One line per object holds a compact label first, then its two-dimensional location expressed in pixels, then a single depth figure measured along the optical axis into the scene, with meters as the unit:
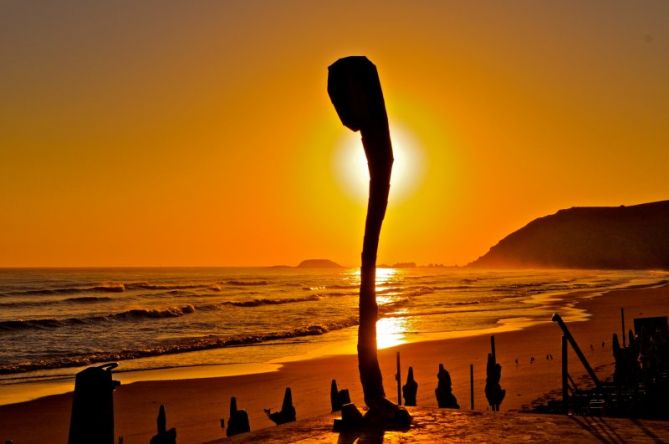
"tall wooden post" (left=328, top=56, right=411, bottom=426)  8.98
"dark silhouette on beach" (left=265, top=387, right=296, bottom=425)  13.27
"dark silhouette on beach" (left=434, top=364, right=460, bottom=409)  14.45
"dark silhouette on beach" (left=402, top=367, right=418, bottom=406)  14.93
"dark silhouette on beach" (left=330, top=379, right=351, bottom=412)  11.87
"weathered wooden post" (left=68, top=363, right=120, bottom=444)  6.30
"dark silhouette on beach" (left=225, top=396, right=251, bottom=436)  12.02
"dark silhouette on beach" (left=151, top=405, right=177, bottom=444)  11.08
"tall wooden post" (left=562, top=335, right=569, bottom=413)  10.70
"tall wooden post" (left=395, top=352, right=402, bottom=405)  14.30
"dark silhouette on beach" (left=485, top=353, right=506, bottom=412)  15.45
